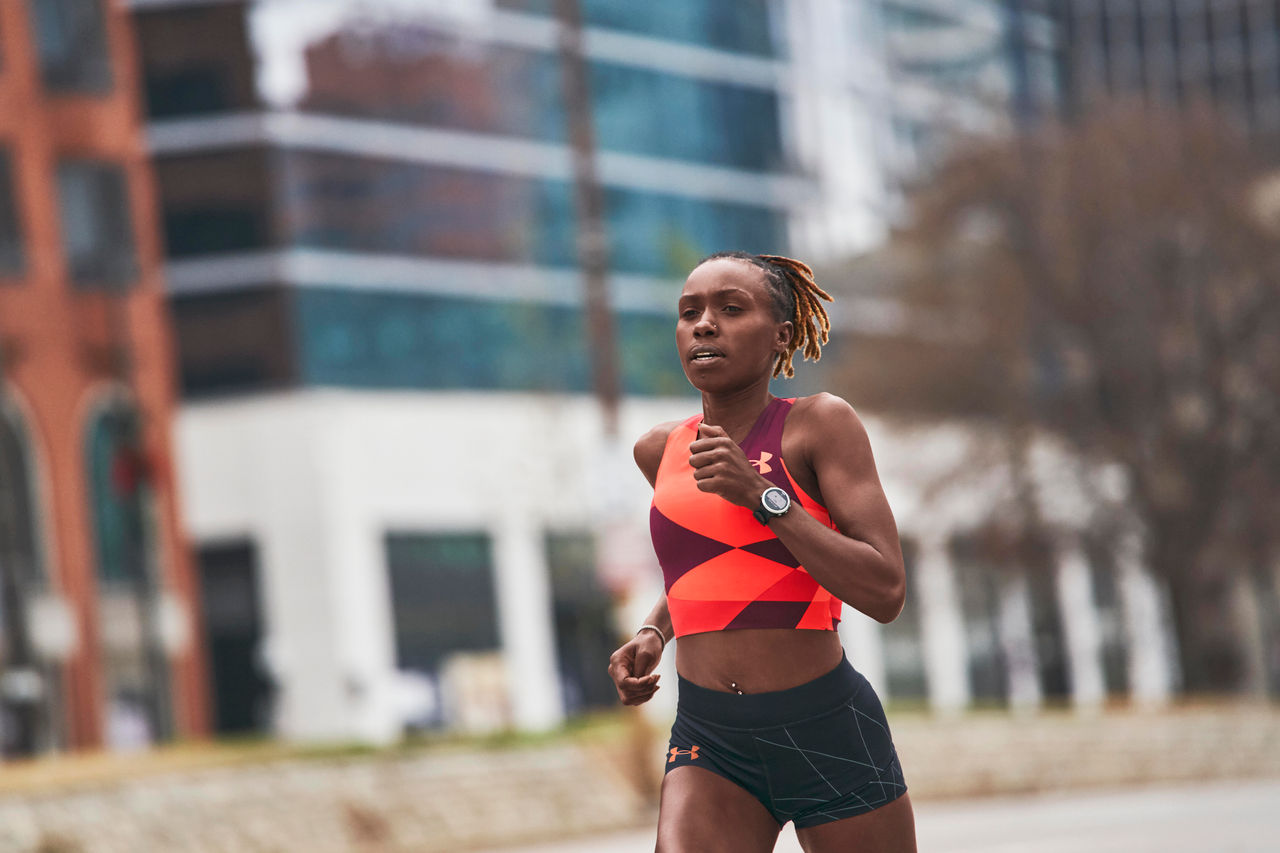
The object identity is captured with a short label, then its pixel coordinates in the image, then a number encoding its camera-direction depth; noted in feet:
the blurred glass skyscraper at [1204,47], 217.15
